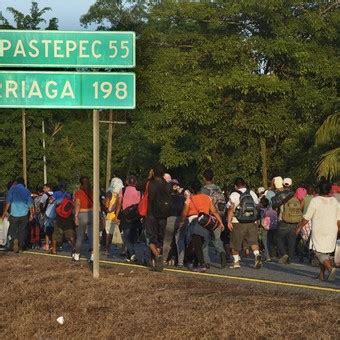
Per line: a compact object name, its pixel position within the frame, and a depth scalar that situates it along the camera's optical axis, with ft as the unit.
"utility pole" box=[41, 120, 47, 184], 193.41
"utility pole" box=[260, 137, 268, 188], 120.06
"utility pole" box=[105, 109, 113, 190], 157.85
